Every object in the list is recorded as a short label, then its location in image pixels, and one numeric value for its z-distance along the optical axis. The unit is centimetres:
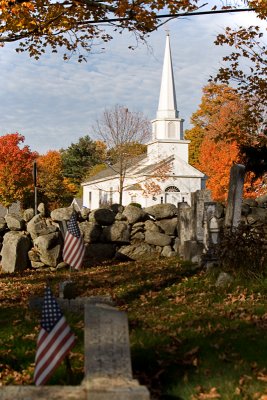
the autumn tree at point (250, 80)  1697
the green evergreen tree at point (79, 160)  6819
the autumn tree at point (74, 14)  1151
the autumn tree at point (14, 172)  5153
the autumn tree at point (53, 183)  5738
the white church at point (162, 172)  4834
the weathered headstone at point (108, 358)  444
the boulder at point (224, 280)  1150
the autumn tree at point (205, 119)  4366
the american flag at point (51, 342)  504
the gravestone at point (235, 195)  1441
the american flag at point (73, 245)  1084
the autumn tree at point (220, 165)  4053
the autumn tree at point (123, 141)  4522
